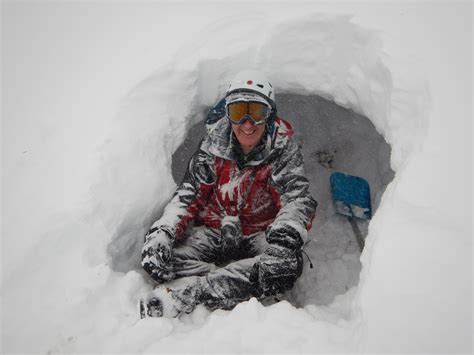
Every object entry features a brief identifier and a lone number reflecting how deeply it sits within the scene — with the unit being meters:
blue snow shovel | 4.15
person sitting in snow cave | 2.70
